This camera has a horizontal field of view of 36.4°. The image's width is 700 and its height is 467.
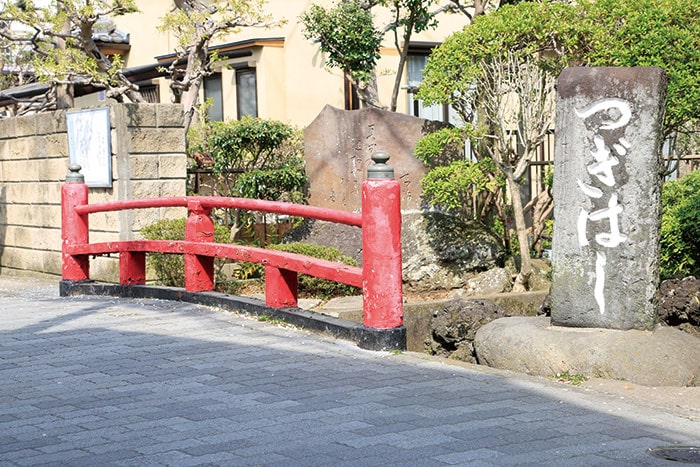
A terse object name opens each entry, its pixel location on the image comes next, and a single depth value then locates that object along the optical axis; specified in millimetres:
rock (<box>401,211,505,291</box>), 14336
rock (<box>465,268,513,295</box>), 13992
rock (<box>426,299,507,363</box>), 10352
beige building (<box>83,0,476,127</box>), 21984
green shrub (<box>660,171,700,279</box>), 11797
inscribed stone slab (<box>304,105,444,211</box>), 14562
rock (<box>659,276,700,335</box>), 10328
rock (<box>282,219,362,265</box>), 14594
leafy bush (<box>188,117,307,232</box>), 15438
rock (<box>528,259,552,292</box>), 13851
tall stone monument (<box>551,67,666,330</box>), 8305
